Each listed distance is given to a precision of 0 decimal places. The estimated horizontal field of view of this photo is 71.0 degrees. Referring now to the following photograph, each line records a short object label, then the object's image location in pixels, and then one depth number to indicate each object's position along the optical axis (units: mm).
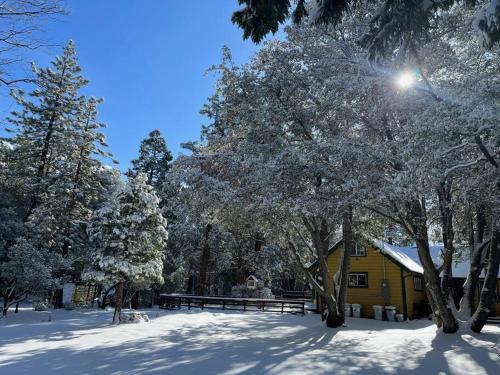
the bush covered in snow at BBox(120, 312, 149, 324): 14109
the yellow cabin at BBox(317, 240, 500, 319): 20234
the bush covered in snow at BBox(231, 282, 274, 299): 26734
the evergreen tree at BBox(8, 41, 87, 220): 22297
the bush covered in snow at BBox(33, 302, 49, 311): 17688
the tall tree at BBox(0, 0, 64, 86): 4816
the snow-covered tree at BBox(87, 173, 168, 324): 13891
